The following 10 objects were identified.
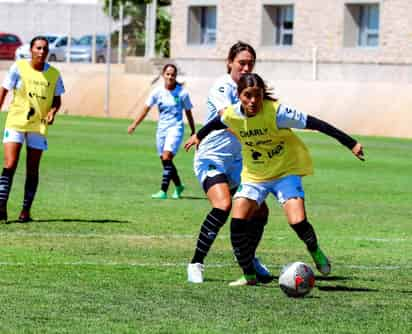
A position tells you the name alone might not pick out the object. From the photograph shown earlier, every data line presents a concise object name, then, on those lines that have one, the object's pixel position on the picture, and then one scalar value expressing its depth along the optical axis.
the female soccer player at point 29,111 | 15.92
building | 54.06
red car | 76.62
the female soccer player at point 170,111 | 21.47
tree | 64.12
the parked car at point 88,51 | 70.12
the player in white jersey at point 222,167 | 11.63
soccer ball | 10.53
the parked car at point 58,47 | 71.50
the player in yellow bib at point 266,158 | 11.01
